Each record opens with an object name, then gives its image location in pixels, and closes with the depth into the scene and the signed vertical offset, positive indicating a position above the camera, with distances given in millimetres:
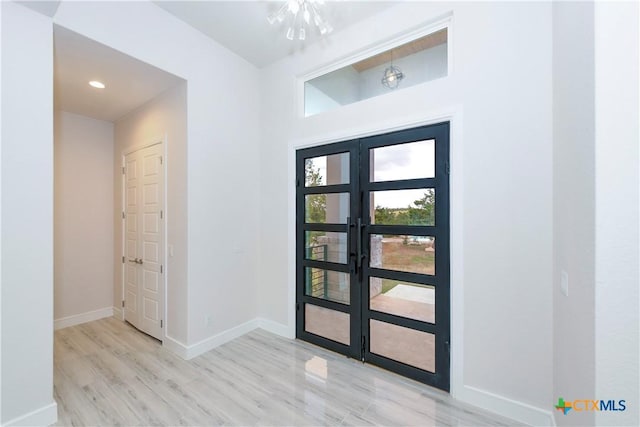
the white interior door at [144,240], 3080 -359
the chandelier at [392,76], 2518 +1329
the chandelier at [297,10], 1787 +1425
